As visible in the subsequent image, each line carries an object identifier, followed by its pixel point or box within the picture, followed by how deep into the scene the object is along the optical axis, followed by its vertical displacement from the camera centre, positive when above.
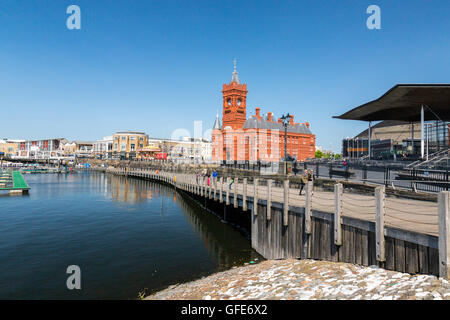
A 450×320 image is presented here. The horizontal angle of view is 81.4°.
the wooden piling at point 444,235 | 5.65 -1.64
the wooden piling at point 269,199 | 12.74 -1.88
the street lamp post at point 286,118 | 19.59 +3.20
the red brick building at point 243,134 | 80.50 +8.51
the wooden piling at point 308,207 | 9.98 -1.79
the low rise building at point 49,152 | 192.38 +7.08
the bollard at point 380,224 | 7.11 -1.75
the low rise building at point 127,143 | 142.12 +10.03
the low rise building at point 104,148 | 161.80 +9.22
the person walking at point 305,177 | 14.31 -0.90
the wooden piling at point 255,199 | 14.21 -2.09
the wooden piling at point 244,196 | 15.84 -2.14
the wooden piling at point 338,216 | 8.52 -1.82
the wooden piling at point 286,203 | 11.39 -1.84
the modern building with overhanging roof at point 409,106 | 22.02 +5.88
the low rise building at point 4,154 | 179.07 +5.02
